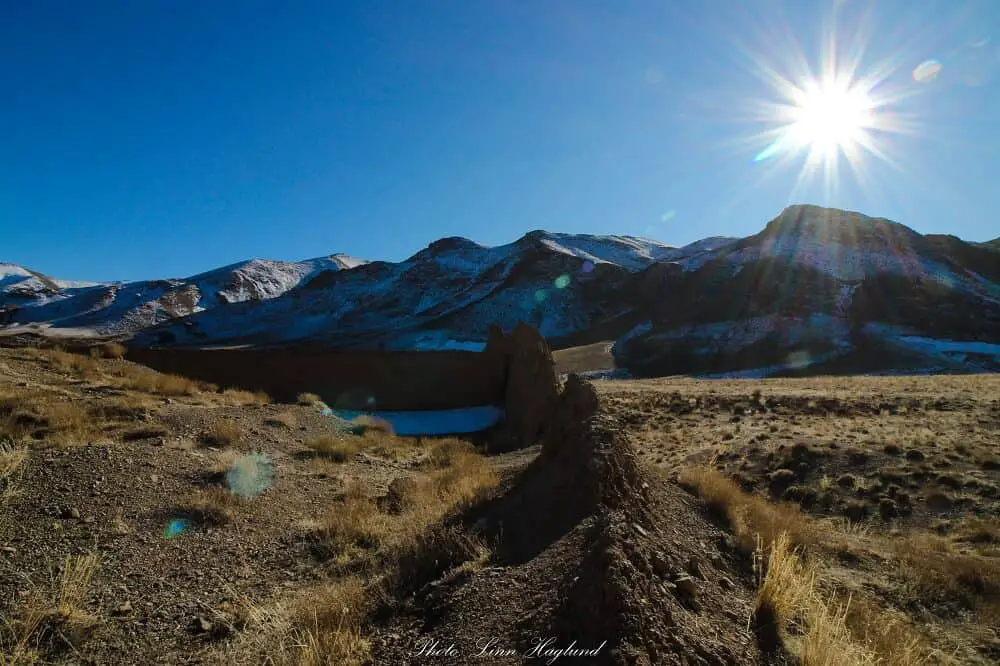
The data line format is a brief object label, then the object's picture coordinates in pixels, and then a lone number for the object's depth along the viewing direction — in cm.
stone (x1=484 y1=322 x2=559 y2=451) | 1536
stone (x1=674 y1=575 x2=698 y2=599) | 346
